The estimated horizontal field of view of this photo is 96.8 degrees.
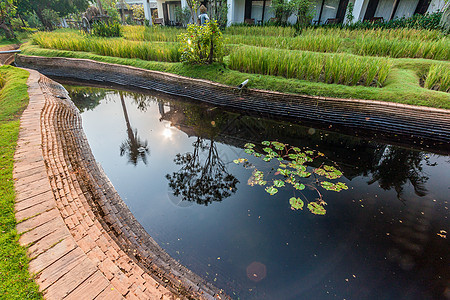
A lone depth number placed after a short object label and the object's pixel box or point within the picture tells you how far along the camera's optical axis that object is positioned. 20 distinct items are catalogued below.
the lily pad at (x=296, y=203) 2.73
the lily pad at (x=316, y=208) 2.66
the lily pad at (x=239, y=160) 3.67
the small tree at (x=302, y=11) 10.58
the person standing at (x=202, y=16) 7.38
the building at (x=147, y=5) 16.95
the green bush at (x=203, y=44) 5.93
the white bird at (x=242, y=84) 5.23
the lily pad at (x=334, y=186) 3.02
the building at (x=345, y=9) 10.88
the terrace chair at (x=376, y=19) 11.46
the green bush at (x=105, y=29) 11.68
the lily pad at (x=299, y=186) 3.02
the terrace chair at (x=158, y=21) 16.78
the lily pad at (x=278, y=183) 3.08
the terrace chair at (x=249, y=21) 14.11
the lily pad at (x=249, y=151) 3.92
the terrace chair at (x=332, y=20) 12.15
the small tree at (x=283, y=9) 11.10
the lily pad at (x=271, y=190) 2.97
